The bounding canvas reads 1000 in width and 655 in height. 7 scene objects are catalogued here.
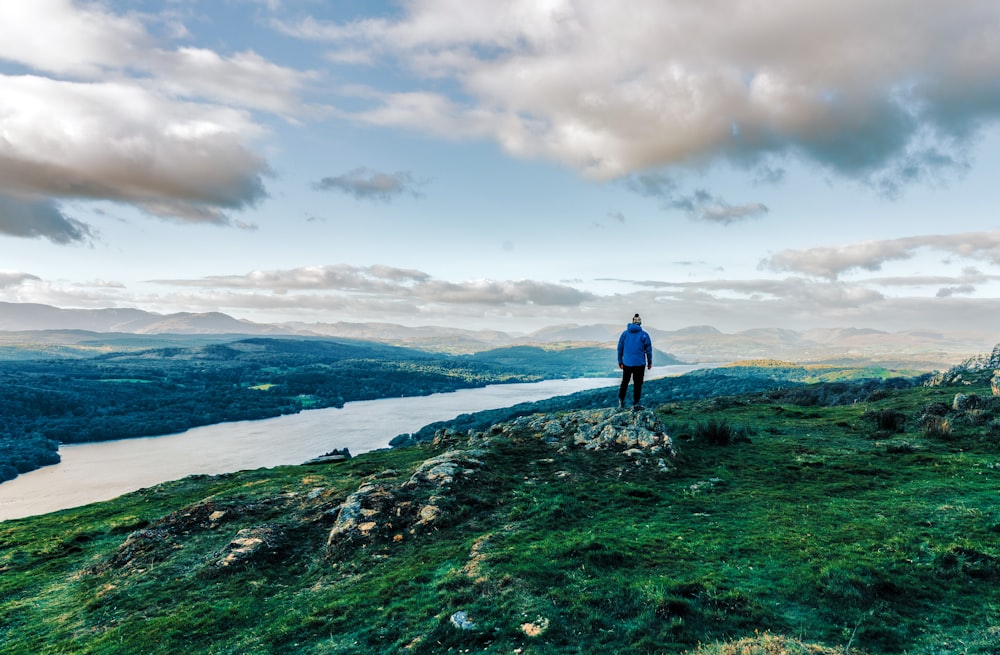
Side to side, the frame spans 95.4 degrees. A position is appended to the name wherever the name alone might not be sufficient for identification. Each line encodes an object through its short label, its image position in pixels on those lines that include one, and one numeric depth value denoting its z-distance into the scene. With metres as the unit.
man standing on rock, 25.45
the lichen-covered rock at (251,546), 15.59
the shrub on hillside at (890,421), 28.64
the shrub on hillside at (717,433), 26.11
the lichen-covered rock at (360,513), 16.17
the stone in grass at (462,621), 9.94
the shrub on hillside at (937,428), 25.00
